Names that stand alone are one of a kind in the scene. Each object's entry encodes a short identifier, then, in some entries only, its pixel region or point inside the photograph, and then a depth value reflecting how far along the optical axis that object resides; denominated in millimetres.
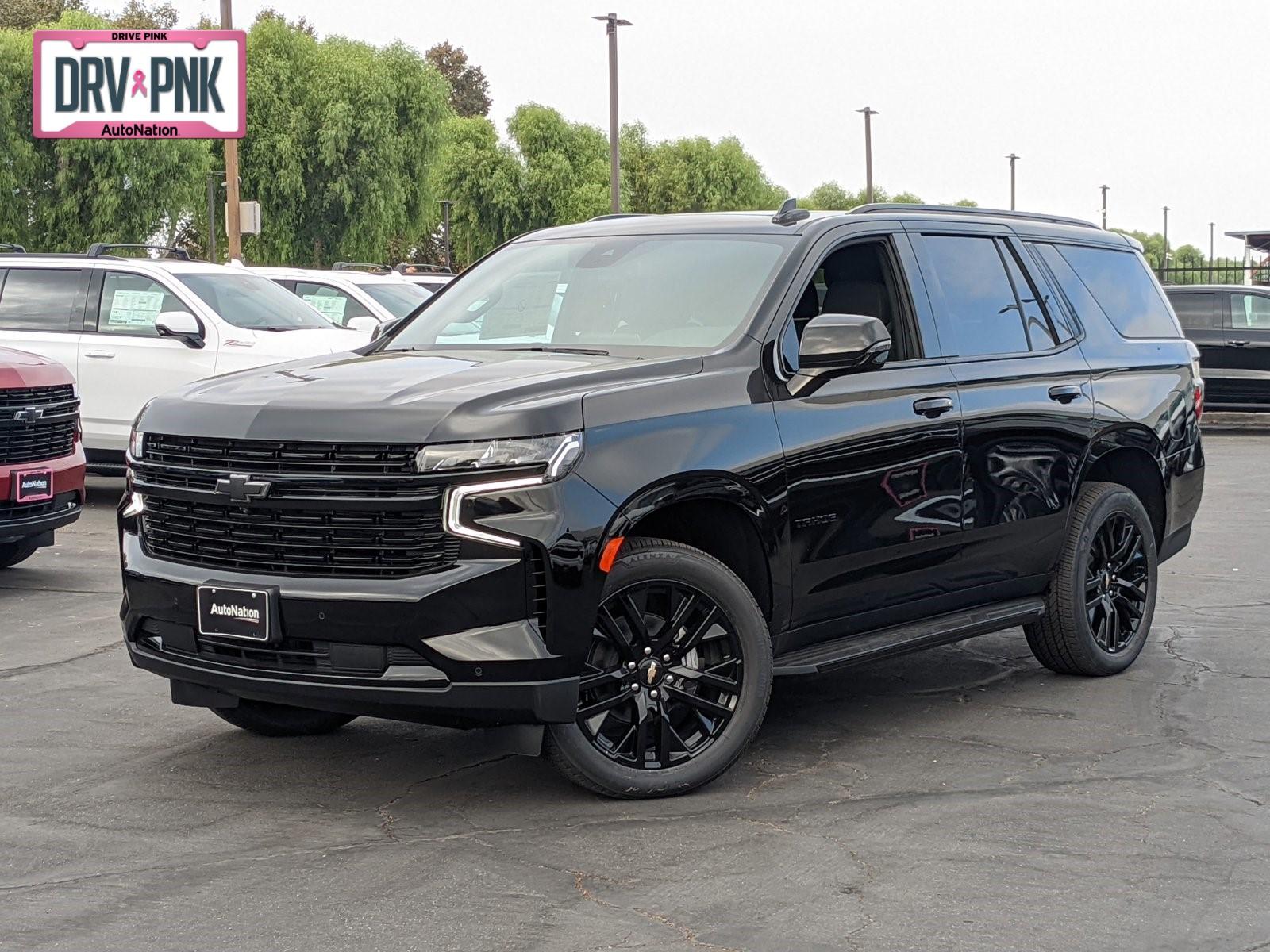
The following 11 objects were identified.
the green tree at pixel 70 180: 50375
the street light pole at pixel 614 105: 42669
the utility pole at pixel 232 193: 28484
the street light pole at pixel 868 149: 73700
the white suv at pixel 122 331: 13922
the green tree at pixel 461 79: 96125
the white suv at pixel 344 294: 17609
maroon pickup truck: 9461
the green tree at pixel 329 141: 53906
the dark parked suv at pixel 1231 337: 22469
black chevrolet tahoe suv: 5020
